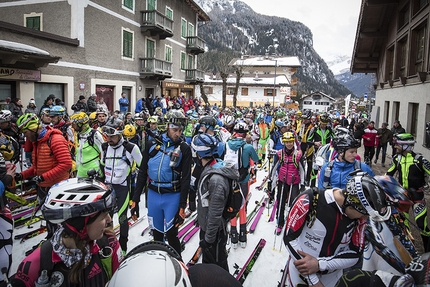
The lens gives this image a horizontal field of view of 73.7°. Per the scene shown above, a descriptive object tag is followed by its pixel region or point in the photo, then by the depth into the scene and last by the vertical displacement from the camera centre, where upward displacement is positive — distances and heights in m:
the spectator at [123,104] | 17.97 +0.35
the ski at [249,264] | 4.74 -2.64
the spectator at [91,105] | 13.59 +0.16
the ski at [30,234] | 5.55 -2.52
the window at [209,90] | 62.41 +4.91
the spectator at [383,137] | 14.28 -0.88
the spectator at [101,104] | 14.38 +0.24
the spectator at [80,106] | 12.68 +0.09
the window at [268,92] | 61.94 +4.87
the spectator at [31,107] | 11.50 -0.03
